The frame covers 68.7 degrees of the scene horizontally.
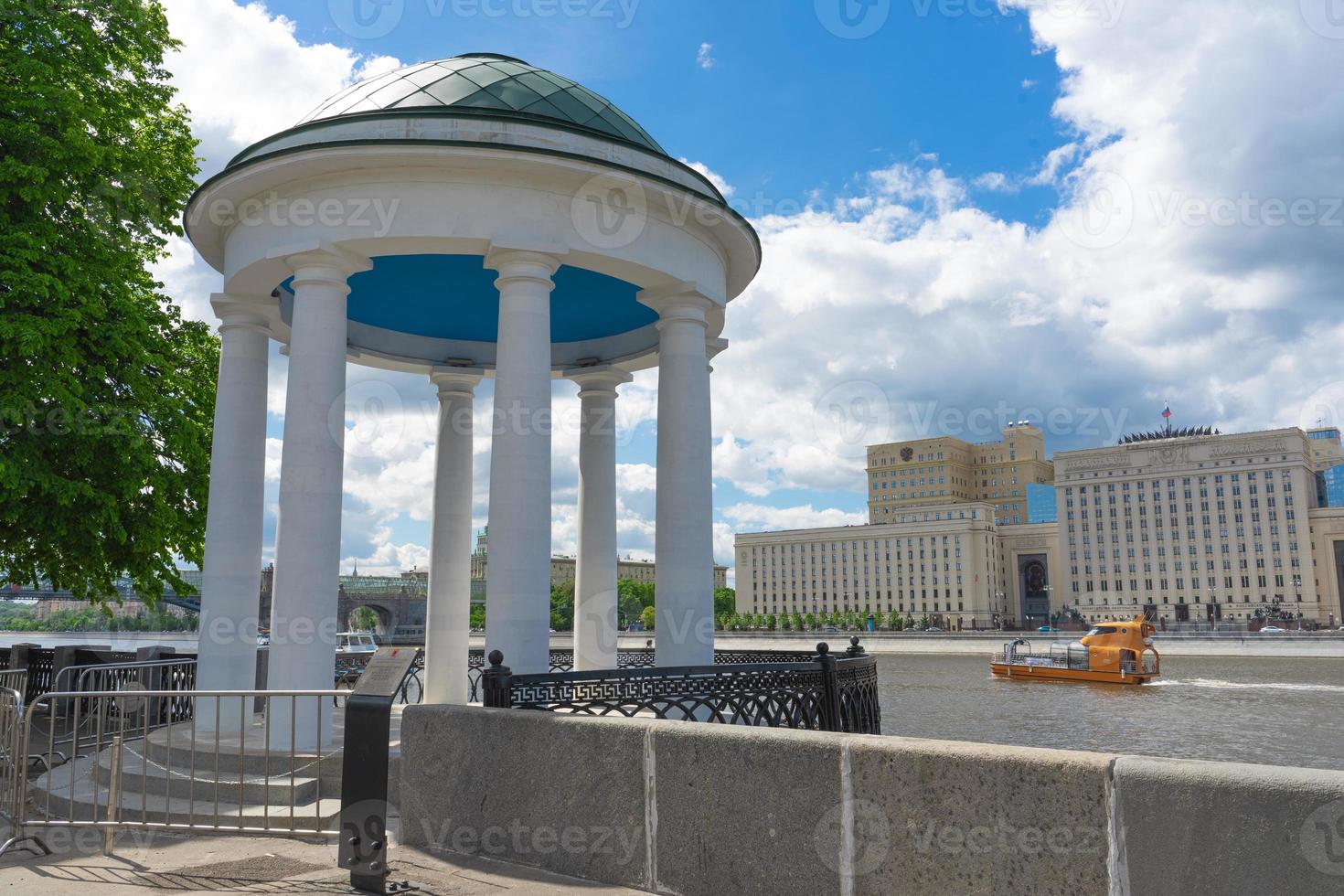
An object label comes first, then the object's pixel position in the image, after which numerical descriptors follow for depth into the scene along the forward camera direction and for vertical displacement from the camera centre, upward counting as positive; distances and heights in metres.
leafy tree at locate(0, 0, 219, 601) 15.80 +4.55
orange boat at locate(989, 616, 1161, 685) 58.78 -4.97
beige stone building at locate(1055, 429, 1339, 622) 156.25 +8.81
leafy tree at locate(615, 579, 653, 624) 183.88 -2.90
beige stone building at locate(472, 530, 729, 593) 136.50 +2.28
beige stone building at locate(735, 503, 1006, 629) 177.38 +2.80
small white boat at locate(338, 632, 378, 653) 44.12 -2.54
